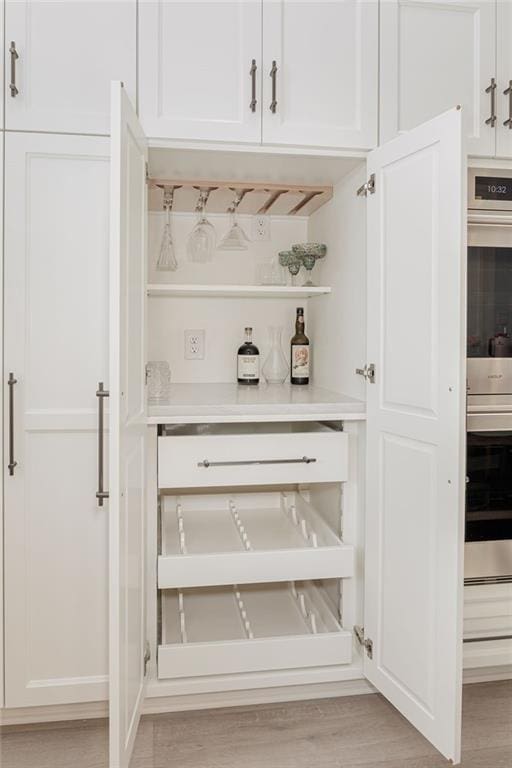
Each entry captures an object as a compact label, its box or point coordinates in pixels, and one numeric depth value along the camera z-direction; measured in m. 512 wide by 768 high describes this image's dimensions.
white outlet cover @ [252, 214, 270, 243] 2.59
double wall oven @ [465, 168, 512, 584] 1.98
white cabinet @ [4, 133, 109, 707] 1.76
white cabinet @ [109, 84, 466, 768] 1.46
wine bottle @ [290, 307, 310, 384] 2.54
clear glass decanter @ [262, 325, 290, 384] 2.61
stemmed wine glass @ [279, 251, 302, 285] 2.45
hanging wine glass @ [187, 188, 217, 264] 2.41
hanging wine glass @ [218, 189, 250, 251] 2.35
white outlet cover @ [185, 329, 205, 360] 2.58
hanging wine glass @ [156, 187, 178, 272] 2.34
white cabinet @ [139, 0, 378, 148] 1.81
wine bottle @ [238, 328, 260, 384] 2.51
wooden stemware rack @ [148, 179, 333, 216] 2.21
